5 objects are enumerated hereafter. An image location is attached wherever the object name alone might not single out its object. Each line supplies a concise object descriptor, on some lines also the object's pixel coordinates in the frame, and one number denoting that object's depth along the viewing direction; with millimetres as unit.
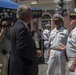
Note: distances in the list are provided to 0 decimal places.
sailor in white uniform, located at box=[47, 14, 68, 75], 4022
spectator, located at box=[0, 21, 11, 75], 4202
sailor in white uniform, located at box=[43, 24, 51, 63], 7811
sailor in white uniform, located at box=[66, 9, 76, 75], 2820
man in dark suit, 2650
